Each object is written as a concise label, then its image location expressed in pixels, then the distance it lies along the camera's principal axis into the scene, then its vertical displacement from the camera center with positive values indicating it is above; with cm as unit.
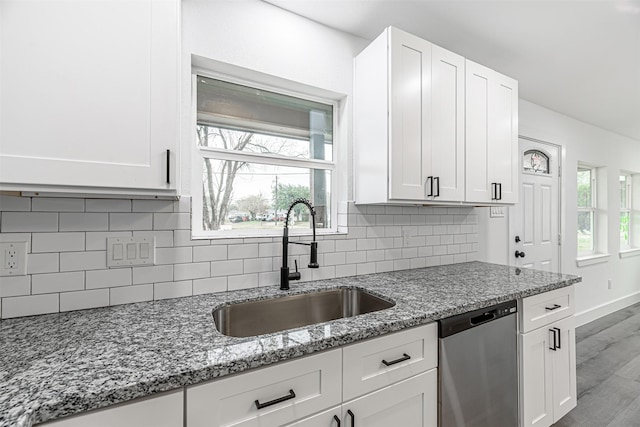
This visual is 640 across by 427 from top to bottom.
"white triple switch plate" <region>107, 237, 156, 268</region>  125 -16
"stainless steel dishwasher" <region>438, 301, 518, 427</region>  123 -70
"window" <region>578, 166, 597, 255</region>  392 +6
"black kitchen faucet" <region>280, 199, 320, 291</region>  151 -26
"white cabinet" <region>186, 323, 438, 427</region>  82 -56
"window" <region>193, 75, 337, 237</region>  159 +32
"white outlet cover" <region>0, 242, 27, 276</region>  109 -16
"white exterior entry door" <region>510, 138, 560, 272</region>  296 +5
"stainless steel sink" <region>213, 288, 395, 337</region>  135 -48
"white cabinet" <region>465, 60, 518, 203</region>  189 +54
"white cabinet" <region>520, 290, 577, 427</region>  155 -89
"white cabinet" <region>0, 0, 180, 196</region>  86 +38
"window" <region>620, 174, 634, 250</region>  449 +3
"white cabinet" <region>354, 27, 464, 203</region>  161 +55
